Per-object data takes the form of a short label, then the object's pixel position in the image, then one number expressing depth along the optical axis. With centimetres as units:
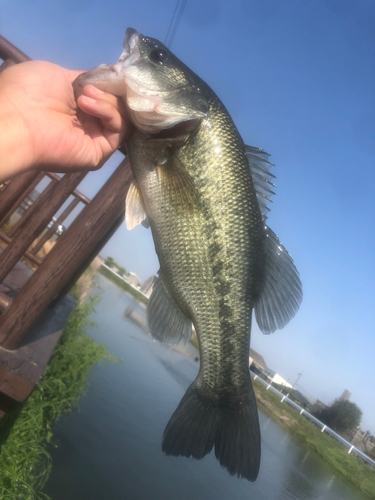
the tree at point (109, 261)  3863
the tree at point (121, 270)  3919
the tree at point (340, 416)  2622
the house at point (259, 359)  4002
